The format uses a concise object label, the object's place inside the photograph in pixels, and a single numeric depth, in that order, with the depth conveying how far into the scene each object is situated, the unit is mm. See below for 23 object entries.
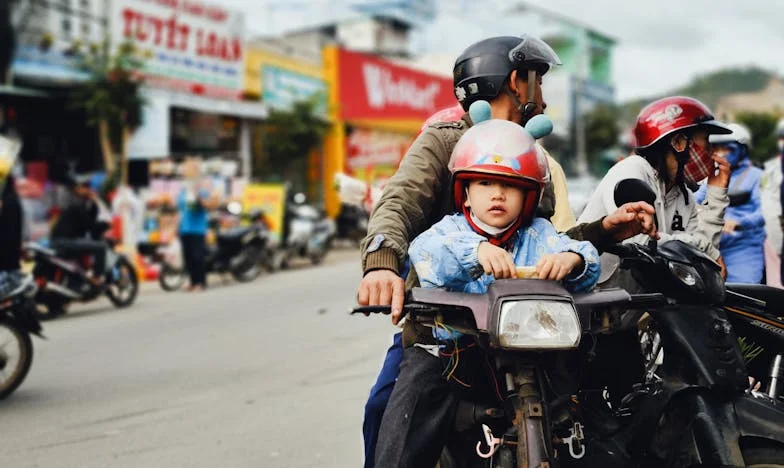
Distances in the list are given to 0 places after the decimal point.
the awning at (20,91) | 14845
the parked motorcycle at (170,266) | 15008
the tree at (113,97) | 16484
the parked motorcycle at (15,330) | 6816
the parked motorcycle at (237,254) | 15953
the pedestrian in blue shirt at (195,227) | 14406
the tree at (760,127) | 46219
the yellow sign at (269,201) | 18984
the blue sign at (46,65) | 15258
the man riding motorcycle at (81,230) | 12195
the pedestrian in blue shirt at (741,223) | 6074
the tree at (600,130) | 58962
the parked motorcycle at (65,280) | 11586
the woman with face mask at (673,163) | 3842
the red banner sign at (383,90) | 28438
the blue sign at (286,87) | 24156
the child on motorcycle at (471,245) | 2566
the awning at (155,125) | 17906
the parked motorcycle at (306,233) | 18938
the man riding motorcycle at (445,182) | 2703
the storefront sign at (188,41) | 18688
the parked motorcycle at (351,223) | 23844
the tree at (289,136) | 24125
